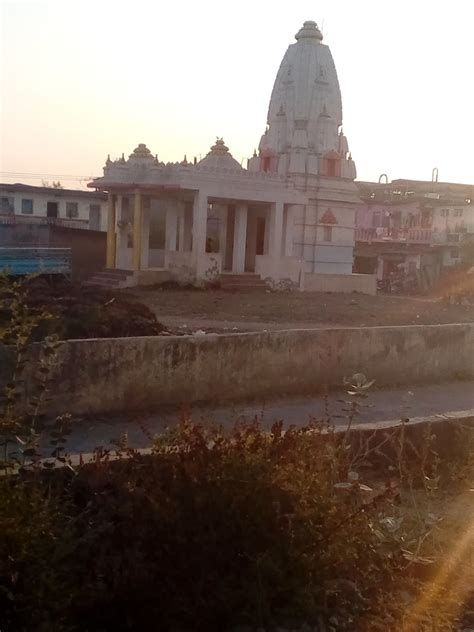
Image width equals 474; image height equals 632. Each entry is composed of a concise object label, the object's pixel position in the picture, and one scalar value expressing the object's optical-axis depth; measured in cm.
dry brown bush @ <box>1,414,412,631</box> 320
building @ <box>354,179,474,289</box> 3991
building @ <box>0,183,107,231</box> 3956
